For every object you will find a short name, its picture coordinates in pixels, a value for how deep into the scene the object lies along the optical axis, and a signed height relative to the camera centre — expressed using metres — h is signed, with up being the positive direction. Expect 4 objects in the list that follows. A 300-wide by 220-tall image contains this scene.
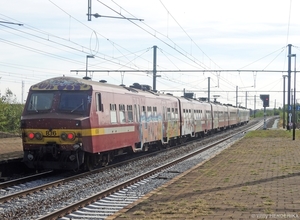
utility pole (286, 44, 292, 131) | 41.31 +3.70
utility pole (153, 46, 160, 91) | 40.06 +3.56
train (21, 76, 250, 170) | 15.41 -0.25
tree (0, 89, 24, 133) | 39.91 -0.02
